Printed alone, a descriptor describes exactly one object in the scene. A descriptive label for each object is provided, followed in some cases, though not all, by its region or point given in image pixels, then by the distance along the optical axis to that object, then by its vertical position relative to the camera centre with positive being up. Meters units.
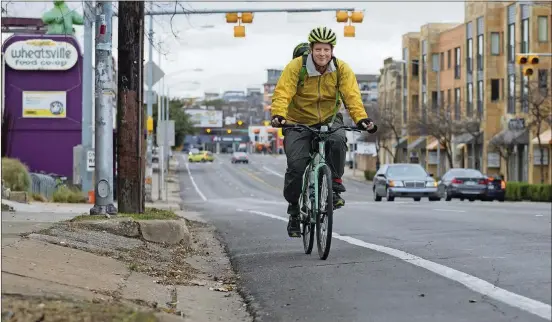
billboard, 195.25 +6.79
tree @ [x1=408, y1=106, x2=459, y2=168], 63.97 +1.76
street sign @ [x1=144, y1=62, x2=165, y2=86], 38.19 +2.97
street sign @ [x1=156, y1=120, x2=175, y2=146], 42.22 +0.84
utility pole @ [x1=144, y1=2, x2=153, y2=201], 37.72 +0.52
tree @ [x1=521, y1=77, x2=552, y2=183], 47.47 +2.47
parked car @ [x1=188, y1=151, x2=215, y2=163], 119.38 -0.41
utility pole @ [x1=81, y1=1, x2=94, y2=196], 28.91 +1.35
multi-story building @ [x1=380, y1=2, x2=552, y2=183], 55.00 +3.81
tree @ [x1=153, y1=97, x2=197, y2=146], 99.50 +3.12
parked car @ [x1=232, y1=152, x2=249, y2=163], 116.56 -0.52
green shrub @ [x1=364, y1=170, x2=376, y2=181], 77.86 -1.61
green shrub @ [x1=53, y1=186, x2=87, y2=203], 29.84 -1.24
